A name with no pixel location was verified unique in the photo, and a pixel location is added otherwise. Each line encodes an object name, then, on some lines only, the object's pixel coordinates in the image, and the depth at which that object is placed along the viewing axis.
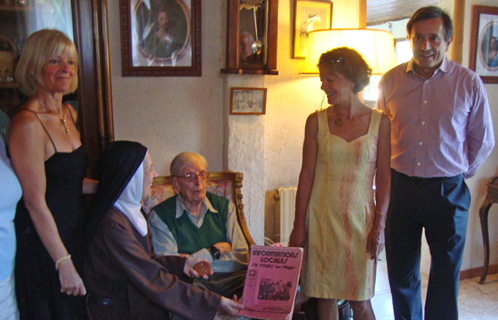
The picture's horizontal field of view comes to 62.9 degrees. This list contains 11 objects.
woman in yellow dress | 1.75
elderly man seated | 1.96
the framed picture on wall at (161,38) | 2.28
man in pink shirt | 2.05
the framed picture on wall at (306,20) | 2.72
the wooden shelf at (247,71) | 2.44
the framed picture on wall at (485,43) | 2.97
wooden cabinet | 1.91
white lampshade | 2.44
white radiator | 2.81
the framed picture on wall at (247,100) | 2.50
